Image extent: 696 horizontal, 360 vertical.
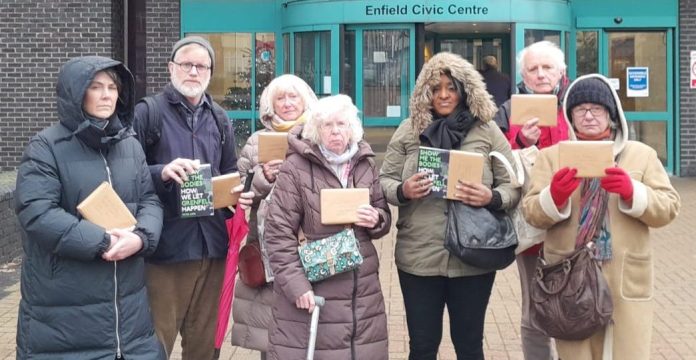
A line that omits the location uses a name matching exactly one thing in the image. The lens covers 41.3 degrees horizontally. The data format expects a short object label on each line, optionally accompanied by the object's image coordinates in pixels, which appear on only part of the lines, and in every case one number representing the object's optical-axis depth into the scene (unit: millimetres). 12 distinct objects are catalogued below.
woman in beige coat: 4145
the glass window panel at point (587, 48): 15875
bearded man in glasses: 4641
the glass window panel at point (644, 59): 15789
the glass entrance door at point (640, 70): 15766
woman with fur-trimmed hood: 4531
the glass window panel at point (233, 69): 16078
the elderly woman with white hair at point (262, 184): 4824
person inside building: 13906
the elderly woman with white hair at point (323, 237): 4254
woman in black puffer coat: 3800
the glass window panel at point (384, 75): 14836
